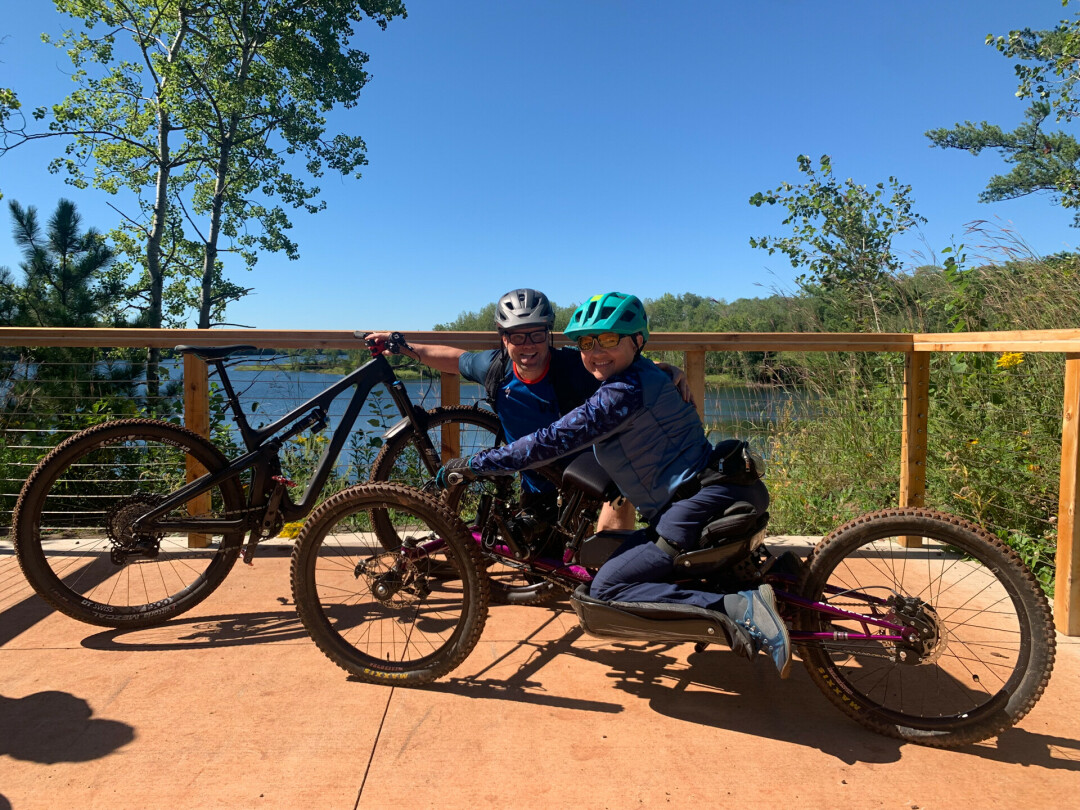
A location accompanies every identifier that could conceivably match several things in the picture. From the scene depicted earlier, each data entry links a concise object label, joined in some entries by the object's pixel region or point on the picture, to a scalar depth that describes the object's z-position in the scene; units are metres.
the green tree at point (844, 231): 10.31
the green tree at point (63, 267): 9.55
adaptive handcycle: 2.15
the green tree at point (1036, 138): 11.34
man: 2.86
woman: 2.30
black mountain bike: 3.04
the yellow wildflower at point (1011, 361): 4.45
